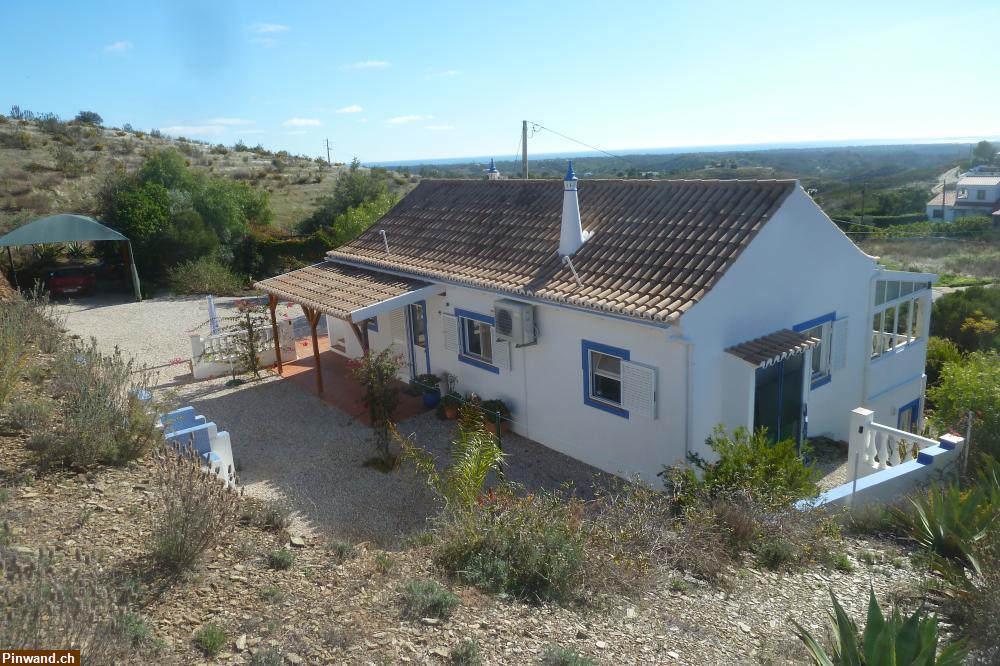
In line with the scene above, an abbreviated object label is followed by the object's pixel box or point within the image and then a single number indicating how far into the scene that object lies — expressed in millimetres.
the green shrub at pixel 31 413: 7464
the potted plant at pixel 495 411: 12477
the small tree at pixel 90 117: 64094
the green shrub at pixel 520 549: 5809
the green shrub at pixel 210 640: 4520
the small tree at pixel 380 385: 12250
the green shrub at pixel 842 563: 6770
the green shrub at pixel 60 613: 3756
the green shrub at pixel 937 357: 16891
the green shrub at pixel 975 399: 9828
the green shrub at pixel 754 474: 7910
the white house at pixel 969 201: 73125
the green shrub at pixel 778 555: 6840
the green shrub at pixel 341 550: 6242
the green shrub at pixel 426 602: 5162
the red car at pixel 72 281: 25609
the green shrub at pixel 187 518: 5461
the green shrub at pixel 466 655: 4640
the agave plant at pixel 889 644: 4305
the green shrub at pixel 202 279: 26484
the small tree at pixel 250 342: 16484
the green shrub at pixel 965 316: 19516
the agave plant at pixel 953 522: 6637
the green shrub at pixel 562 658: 4645
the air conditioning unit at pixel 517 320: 11453
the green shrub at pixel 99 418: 7137
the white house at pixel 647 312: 9992
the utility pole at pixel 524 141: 20297
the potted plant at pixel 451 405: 13344
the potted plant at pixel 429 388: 13922
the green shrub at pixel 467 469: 7613
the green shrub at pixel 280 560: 5852
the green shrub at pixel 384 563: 5992
